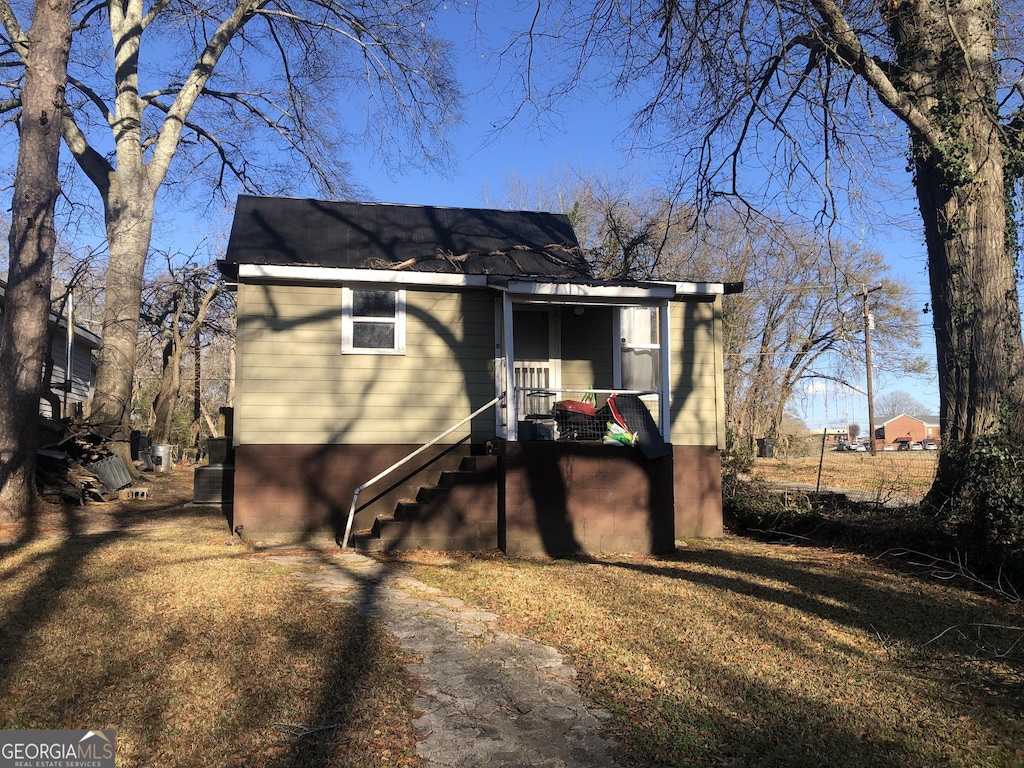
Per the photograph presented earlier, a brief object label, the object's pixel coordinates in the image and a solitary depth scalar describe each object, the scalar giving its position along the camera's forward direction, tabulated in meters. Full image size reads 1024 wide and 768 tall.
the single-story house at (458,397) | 8.77
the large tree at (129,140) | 13.33
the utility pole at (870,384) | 25.66
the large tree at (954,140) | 8.63
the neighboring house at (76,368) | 16.69
